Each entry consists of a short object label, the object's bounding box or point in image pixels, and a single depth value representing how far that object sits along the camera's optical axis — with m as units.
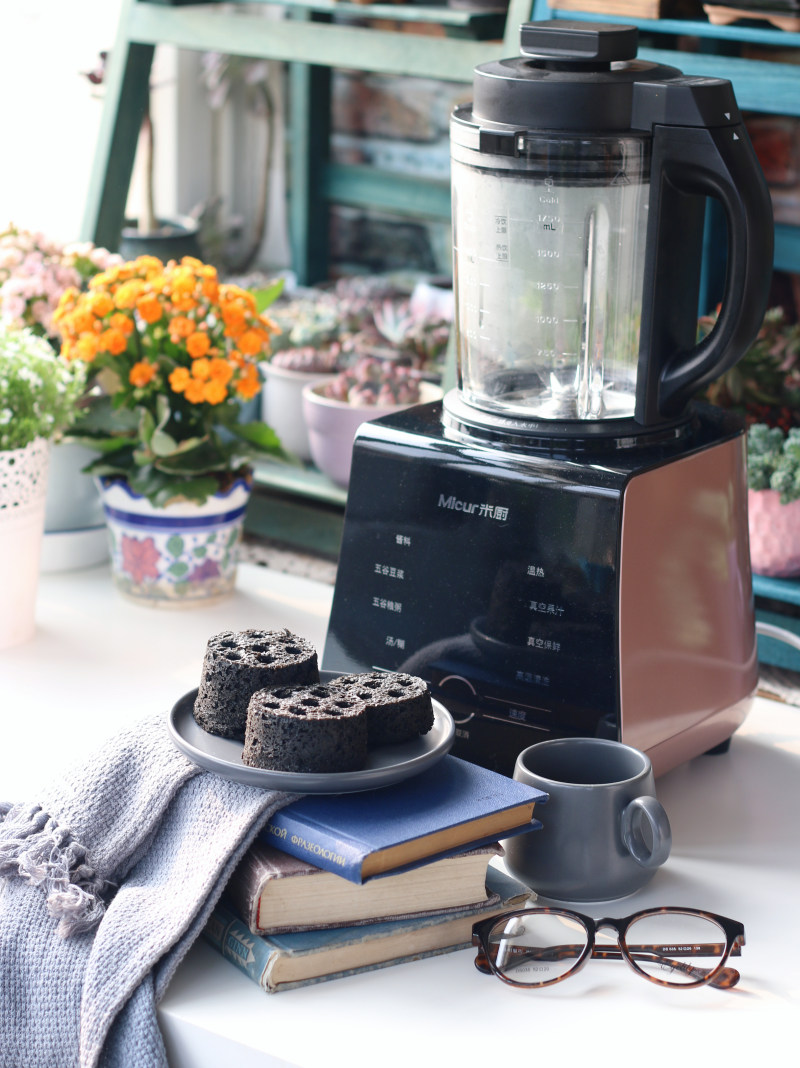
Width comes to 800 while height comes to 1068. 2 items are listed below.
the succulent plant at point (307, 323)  1.72
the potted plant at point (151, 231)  1.99
